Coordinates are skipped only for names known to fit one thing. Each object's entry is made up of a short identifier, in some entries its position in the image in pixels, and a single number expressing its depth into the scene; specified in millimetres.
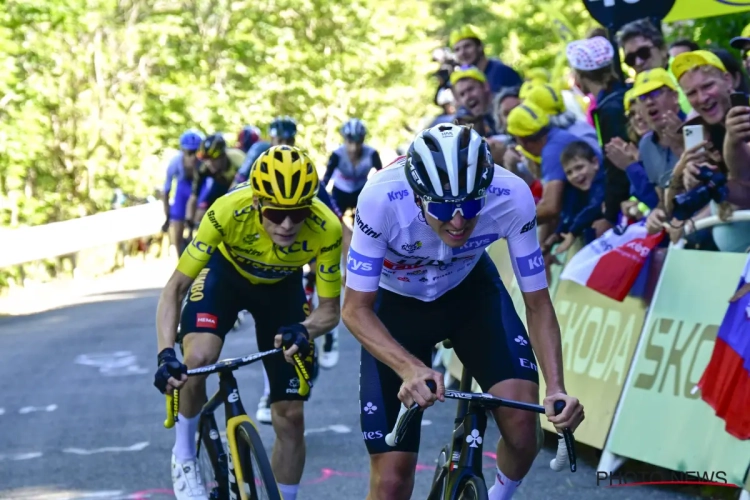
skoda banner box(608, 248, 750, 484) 13102
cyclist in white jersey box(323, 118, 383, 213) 29752
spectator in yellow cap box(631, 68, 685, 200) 15144
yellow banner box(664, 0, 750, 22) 16367
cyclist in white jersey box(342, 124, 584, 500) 8620
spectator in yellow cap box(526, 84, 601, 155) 17071
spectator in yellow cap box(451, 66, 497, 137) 21094
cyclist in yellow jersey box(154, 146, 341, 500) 11733
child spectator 16750
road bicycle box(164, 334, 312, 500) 10746
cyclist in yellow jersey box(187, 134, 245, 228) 25087
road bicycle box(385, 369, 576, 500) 8352
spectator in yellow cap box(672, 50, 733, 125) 13798
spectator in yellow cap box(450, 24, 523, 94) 23759
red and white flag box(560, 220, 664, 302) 14914
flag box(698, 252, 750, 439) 12214
